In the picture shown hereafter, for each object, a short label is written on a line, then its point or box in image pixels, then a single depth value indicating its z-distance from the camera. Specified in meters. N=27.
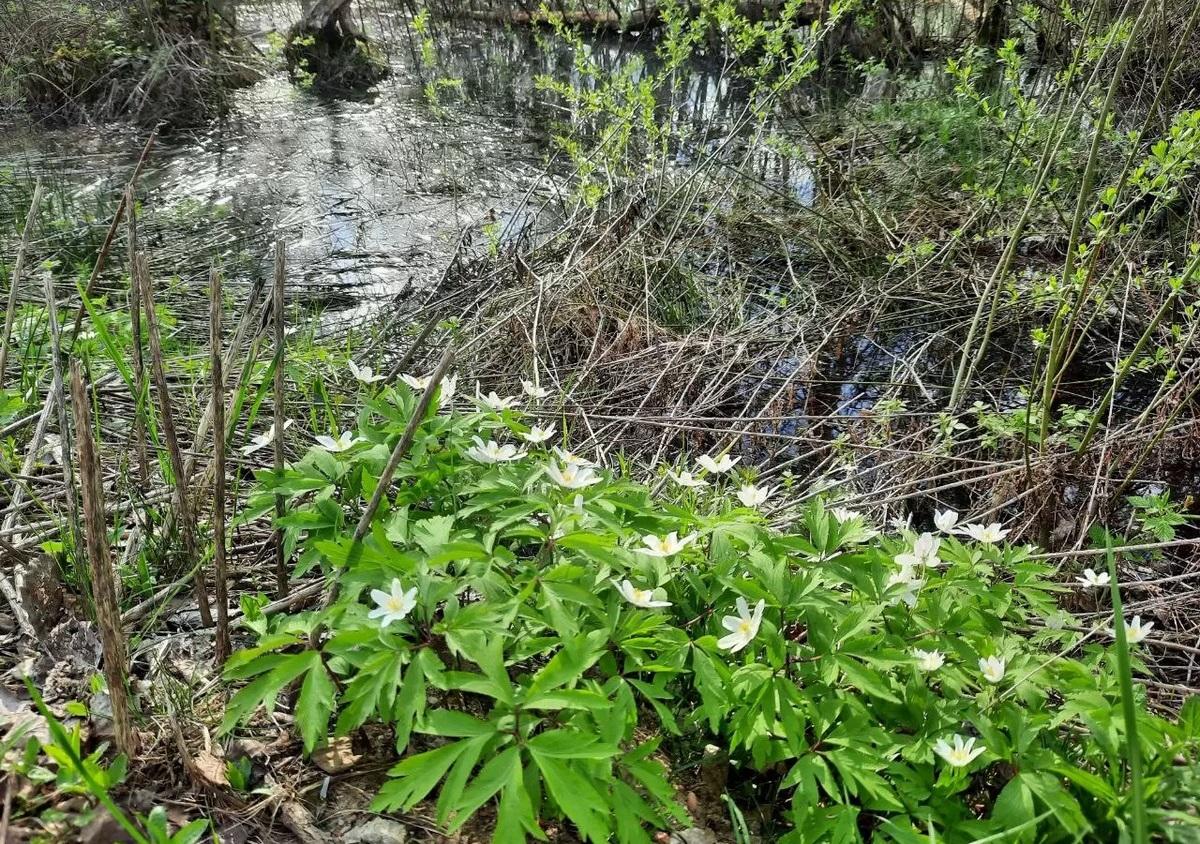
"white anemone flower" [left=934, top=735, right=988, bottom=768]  0.53
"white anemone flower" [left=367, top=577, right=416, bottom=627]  0.52
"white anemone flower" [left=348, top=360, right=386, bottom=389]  0.77
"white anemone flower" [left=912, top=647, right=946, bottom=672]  0.58
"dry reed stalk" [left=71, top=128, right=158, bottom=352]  0.79
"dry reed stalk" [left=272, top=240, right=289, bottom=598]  0.66
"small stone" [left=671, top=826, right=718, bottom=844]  0.62
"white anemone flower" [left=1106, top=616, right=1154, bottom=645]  0.65
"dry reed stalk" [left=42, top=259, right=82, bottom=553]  0.61
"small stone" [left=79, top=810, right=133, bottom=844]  0.52
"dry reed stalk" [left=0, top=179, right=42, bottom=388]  0.83
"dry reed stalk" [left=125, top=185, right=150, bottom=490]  0.68
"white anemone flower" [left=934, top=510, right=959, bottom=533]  0.71
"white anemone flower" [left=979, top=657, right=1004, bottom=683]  0.57
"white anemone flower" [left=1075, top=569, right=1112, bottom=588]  0.74
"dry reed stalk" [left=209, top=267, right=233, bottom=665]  0.62
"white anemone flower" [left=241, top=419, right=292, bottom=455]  0.72
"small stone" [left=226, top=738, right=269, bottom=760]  0.62
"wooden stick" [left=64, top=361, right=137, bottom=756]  0.53
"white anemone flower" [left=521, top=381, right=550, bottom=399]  0.88
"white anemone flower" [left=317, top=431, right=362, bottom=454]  0.68
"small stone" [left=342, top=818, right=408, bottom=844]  0.59
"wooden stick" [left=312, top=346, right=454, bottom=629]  0.56
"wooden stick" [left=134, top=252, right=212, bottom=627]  0.63
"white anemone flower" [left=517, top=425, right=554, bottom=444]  0.75
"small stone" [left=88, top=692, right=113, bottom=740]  0.62
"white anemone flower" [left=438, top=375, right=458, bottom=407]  0.79
